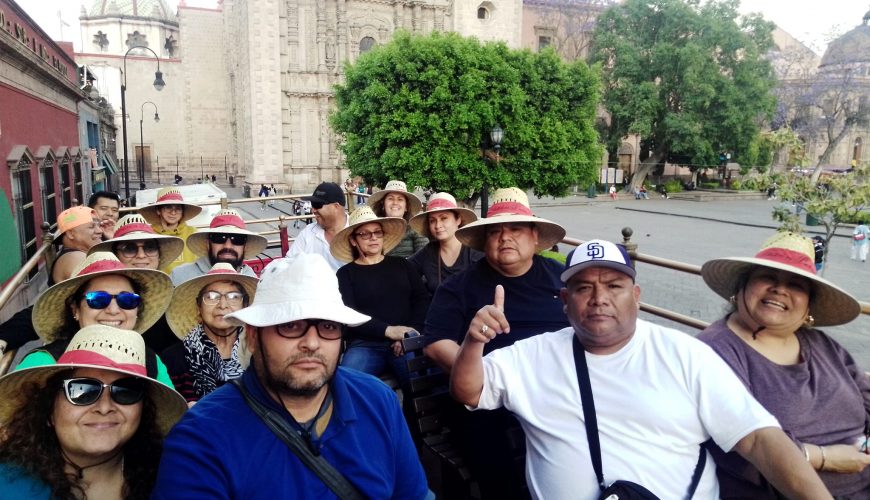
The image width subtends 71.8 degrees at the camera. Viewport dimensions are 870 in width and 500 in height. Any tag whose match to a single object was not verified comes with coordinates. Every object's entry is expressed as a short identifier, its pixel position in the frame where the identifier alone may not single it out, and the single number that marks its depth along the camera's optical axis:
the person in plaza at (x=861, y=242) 17.30
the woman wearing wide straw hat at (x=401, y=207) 6.15
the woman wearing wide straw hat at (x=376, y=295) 4.21
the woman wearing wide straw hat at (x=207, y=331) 3.23
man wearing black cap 5.67
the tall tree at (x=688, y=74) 38.62
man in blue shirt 1.92
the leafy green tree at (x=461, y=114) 23.55
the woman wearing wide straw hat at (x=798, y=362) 2.60
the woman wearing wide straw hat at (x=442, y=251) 4.93
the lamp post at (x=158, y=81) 23.94
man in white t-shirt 2.34
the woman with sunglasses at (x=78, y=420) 2.02
